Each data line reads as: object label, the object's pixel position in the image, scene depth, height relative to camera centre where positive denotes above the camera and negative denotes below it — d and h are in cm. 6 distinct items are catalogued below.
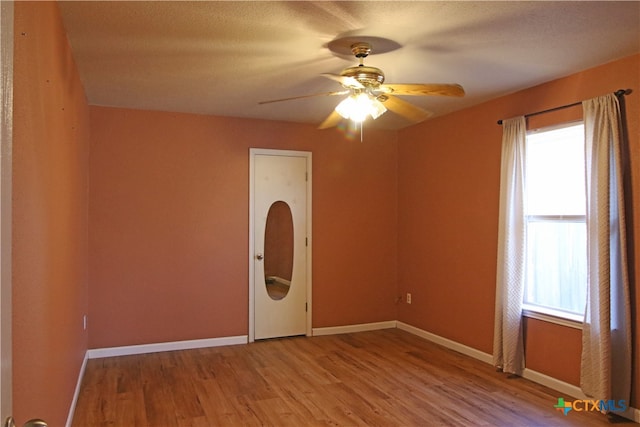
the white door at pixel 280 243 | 530 -26
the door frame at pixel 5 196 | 85 +4
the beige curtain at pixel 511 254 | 404 -28
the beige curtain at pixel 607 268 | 324 -32
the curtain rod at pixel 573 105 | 327 +90
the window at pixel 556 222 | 370 -1
